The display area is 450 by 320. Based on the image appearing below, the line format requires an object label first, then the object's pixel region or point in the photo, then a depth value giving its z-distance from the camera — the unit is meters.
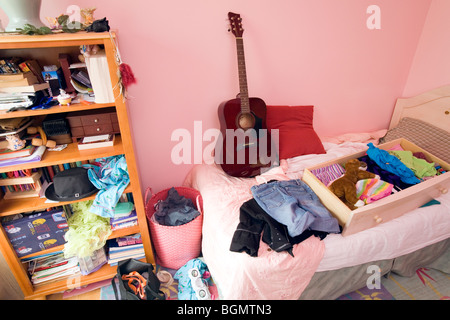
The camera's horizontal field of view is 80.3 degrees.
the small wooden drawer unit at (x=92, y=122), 1.34
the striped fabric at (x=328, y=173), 1.65
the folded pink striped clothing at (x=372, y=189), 1.46
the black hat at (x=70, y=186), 1.35
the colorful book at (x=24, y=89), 1.16
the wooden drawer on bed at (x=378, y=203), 1.36
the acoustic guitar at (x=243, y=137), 1.74
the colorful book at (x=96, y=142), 1.35
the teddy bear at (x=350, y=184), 1.47
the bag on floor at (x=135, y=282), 1.49
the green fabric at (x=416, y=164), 1.69
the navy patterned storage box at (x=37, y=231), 1.42
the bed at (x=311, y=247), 1.28
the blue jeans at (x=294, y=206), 1.31
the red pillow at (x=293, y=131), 1.94
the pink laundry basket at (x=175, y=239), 1.63
